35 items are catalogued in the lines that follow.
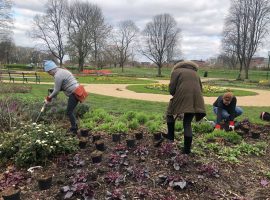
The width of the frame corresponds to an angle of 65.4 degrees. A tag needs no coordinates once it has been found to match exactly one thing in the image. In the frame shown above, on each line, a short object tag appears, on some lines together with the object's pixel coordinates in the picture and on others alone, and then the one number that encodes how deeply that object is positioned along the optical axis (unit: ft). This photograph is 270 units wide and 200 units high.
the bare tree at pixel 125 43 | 137.08
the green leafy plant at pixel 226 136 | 12.63
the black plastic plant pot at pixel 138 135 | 12.65
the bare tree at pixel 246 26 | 81.89
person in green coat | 10.49
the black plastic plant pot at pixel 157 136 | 12.50
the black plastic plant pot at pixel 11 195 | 7.47
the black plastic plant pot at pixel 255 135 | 13.47
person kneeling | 14.17
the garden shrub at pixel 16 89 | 30.55
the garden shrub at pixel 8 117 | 13.84
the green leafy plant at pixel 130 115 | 16.08
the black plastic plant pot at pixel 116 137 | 12.55
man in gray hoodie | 13.07
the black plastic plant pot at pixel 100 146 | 11.38
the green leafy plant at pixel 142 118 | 15.66
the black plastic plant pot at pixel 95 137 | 12.48
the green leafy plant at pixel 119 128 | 13.88
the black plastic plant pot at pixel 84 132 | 13.44
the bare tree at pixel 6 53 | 131.24
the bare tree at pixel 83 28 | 101.68
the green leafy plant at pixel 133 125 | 14.46
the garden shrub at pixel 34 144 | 10.17
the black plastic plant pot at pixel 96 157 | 10.09
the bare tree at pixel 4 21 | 60.41
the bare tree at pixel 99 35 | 104.92
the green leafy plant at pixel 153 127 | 13.91
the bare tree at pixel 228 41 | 86.49
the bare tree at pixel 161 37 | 104.27
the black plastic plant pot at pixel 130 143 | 11.68
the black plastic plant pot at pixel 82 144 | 11.69
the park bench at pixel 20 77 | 52.53
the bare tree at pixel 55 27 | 106.35
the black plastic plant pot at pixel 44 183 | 8.48
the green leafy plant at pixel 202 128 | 14.18
